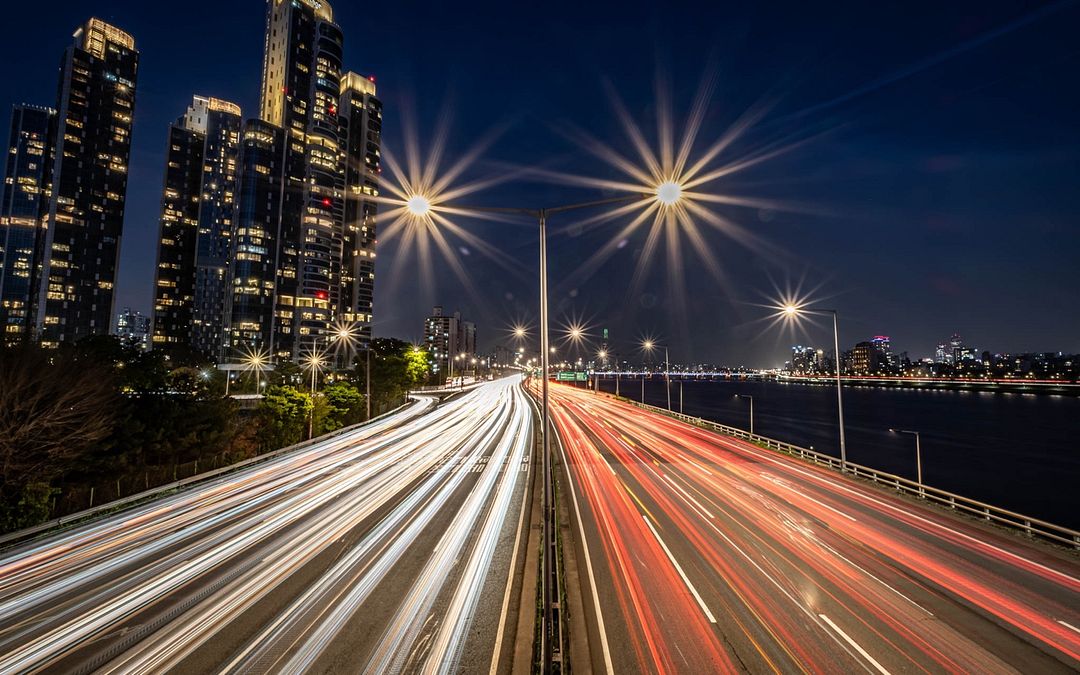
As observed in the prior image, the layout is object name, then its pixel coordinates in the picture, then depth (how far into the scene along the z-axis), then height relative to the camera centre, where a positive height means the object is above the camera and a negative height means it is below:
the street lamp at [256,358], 94.09 +2.14
